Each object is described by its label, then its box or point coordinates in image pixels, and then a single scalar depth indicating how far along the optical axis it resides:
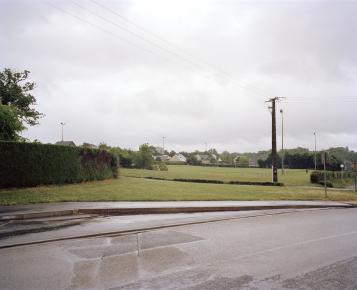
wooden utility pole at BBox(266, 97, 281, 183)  44.53
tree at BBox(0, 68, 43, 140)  39.84
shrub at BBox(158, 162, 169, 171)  79.31
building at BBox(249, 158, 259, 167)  146.81
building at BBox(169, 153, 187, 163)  179.69
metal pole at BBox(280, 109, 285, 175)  63.85
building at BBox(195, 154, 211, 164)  174.43
